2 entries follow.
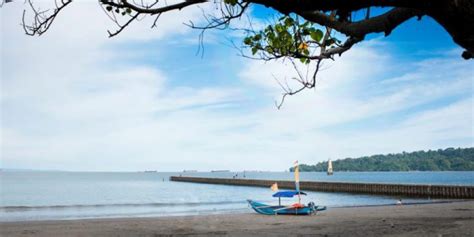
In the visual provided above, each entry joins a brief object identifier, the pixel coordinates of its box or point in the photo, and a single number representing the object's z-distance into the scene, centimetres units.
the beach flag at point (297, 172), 2409
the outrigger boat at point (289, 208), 2334
